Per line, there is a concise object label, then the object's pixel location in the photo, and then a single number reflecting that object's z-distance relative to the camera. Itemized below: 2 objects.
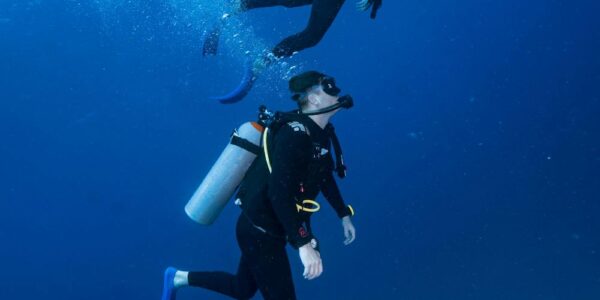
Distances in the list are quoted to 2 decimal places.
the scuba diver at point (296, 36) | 4.05
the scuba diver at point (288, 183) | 2.61
